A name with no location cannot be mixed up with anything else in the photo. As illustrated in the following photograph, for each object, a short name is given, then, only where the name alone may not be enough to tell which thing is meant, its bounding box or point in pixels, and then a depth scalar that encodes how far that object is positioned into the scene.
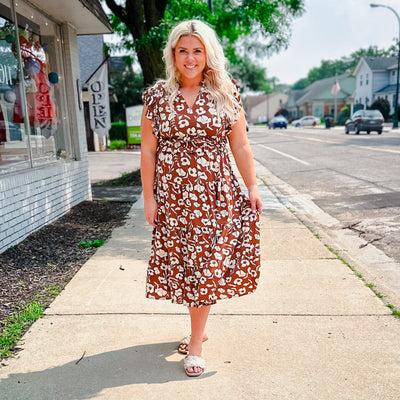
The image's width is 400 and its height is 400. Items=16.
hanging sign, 9.59
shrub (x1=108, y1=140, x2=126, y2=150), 24.37
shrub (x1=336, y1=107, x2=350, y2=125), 53.47
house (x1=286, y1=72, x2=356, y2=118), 74.44
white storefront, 5.17
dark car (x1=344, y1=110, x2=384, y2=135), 28.14
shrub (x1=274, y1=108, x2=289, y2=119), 84.38
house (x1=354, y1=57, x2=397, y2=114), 50.06
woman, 2.47
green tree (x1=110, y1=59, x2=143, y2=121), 31.39
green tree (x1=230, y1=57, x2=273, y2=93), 82.19
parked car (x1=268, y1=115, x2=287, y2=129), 53.16
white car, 60.19
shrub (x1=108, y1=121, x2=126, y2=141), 27.25
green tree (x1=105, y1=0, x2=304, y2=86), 9.50
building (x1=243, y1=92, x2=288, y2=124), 102.62
